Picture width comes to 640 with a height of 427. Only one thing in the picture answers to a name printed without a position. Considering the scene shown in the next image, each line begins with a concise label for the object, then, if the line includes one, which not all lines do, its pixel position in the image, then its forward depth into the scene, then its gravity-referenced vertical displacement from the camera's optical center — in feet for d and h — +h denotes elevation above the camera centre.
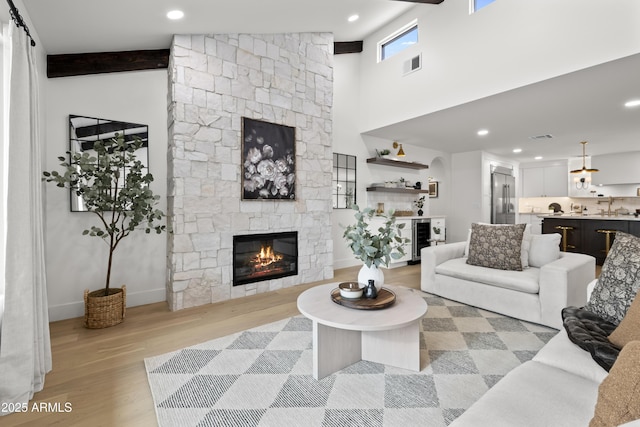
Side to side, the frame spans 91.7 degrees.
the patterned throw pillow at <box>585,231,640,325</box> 5.23 -1.31
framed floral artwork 12.30 +2.03
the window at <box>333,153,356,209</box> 17.19 +1.62
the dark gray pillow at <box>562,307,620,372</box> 4.24 -1.98
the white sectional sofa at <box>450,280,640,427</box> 2.64 -2.26
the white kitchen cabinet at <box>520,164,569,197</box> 27.22 +2.46
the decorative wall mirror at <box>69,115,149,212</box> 9.91 +2.61
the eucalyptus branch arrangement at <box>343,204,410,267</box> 6.86 -0.74
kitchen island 18.03 -1.34
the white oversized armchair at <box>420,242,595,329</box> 8.90 -2.45
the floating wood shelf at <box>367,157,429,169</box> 18.11 +2.82
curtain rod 5.96 +3.84
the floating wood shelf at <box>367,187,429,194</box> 18.07 +1.18
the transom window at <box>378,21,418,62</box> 15.64 +8.87
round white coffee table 5.99 -2.70
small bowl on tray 6.84 -1.82
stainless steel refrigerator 23.93 +1.00
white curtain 5.64 -0.93
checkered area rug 5.38 -3.53
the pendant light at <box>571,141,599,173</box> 19.98 +2.44
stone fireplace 10.85 +2.31
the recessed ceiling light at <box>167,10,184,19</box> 9.12 +5.85
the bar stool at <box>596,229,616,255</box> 18.22 -1.78
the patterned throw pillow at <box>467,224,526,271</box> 10.46 -1.34
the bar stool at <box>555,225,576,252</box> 20.26 -1.85
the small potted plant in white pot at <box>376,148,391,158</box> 18.53 +3.36
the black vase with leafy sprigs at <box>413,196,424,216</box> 21.13 +0.33
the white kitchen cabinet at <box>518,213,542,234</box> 27.81 -1.10
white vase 7.14 -1.54
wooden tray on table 6.47 -2.00
